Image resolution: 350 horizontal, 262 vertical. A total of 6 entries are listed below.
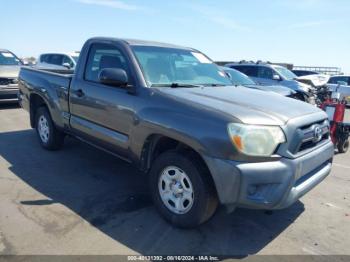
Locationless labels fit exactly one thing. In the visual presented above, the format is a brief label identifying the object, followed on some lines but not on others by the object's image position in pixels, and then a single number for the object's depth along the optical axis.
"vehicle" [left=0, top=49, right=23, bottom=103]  10.12
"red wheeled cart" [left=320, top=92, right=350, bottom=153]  6.58
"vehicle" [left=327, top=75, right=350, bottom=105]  15.52
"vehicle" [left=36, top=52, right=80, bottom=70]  14.65
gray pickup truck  3.03
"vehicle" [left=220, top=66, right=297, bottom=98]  10.05
